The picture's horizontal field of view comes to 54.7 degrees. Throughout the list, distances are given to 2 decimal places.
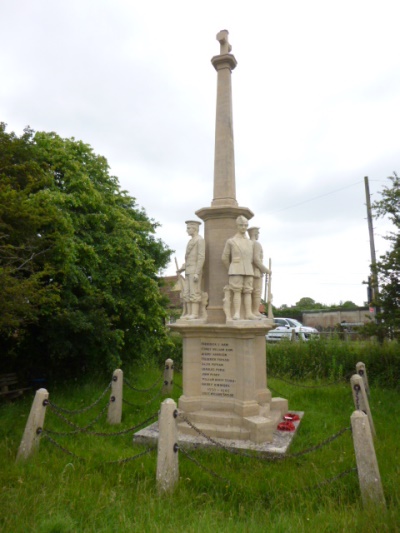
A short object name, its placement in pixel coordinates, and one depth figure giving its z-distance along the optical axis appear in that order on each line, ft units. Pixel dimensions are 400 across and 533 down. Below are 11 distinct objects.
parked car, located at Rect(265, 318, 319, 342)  68.23
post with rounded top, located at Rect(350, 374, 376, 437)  19.61
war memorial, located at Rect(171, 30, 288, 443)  19.54
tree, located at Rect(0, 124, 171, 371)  24.73
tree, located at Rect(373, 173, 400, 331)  29.48
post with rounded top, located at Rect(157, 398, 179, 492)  14.06
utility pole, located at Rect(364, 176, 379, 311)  51.75
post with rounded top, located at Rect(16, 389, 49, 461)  16.98
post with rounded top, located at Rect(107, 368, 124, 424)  23.12
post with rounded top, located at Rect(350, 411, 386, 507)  12.63
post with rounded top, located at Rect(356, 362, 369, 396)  27.07
